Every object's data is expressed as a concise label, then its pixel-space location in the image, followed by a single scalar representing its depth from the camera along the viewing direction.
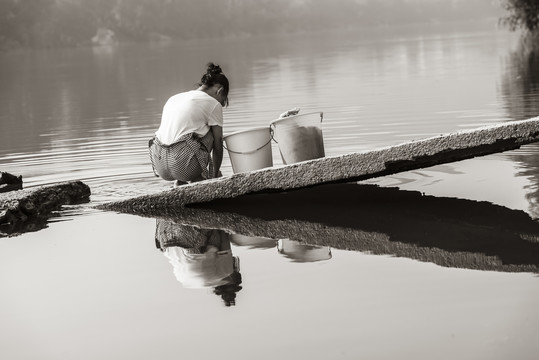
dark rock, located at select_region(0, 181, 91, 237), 12.78
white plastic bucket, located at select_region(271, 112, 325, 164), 13.16
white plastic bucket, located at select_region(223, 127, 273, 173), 13.26
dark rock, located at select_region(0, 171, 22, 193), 14.61
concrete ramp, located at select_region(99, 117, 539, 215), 11.81
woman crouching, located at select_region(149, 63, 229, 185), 12.93
